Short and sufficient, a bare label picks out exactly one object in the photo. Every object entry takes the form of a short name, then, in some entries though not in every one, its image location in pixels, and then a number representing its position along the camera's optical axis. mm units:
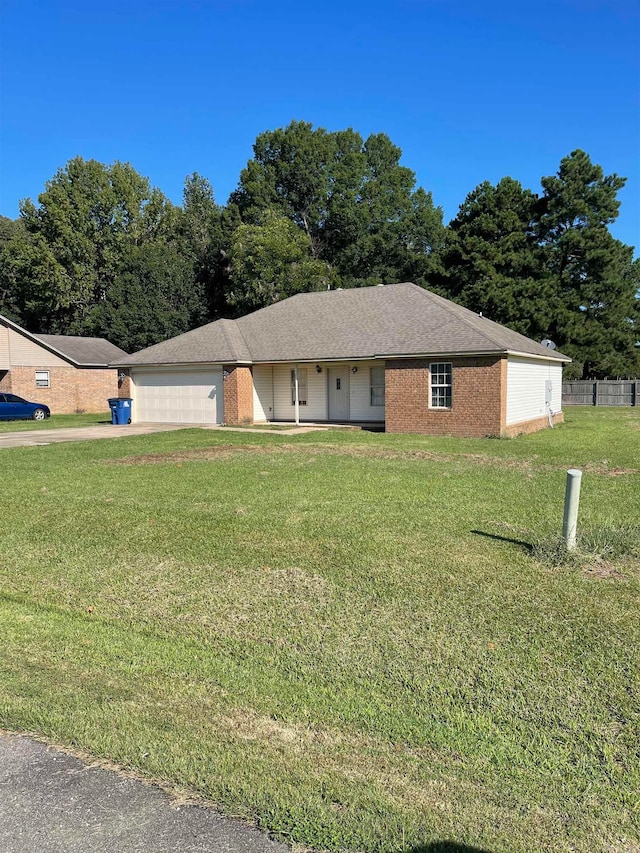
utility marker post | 6367
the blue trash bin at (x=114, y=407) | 24792
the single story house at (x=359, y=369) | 18891
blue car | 27891
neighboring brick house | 33469
